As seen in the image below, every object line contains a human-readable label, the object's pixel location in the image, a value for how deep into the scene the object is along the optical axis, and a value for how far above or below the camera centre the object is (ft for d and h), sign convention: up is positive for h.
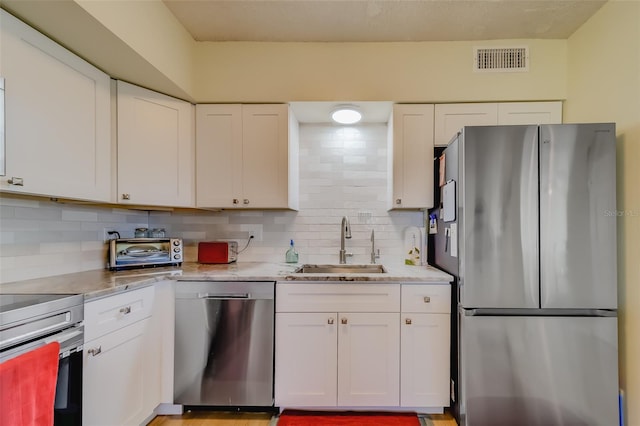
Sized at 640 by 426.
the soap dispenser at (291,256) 7.86 -1.12
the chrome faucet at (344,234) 7.79 -0.50
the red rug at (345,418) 5.71 -4.19
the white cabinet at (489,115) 6.76 +2.43
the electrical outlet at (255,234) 8.25 -0.53
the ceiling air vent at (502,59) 6.78 +3.76
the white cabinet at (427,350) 5.83 -2.78
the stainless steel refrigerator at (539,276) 5.09 -1.10
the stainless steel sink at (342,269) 7.69 -1.47
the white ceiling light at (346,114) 7.11 +2.62
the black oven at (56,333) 3.28 -1.48
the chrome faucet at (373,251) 7.80 -0.98
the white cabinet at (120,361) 4.36 -2.50
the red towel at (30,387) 2.88 -1.85
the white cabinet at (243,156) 7.10 +1.52
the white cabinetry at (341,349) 5.87 -2.78
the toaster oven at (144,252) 6.41 -0.86
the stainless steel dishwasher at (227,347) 5.86 -2.73
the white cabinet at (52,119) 4.17 +1.66
